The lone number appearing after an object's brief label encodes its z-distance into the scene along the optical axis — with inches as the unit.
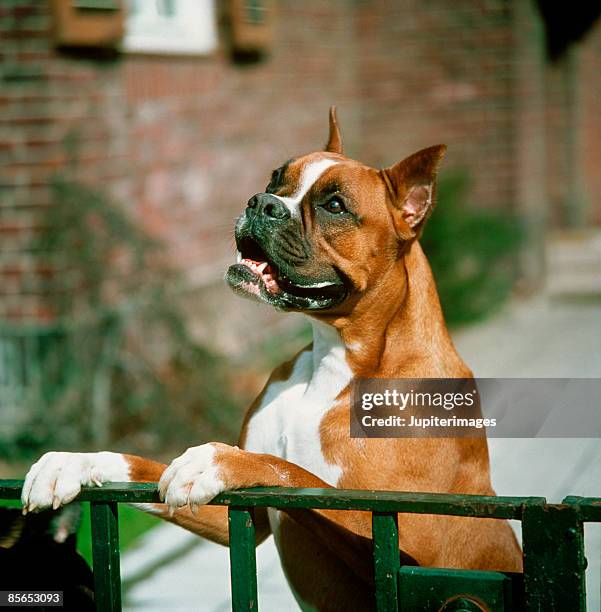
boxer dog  89.0
